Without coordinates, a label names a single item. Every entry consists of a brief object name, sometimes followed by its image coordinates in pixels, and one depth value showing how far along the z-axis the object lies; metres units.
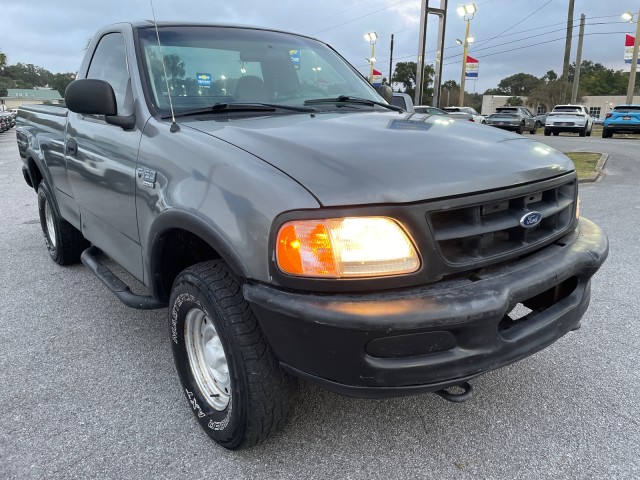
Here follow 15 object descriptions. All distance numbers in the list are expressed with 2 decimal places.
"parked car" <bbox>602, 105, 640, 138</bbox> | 24.58
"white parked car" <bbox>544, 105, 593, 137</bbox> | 27.09
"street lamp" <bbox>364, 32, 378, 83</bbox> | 39.30
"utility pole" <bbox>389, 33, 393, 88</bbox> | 66.31
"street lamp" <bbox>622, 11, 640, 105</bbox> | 33.72
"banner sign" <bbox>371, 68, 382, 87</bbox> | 37.19
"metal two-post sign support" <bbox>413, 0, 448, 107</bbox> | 18.02
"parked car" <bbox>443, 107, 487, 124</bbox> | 25.43
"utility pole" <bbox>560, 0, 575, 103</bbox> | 39.06
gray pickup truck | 1.79
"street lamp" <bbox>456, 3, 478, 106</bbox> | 28.14
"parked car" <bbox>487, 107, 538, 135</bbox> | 27.39
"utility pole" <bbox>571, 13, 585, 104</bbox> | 41.02
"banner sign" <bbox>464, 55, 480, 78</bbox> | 35.31
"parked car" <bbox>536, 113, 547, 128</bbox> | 41.59
